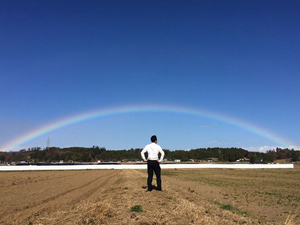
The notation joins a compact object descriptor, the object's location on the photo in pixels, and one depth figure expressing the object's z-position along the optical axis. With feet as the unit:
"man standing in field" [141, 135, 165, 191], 31.78
